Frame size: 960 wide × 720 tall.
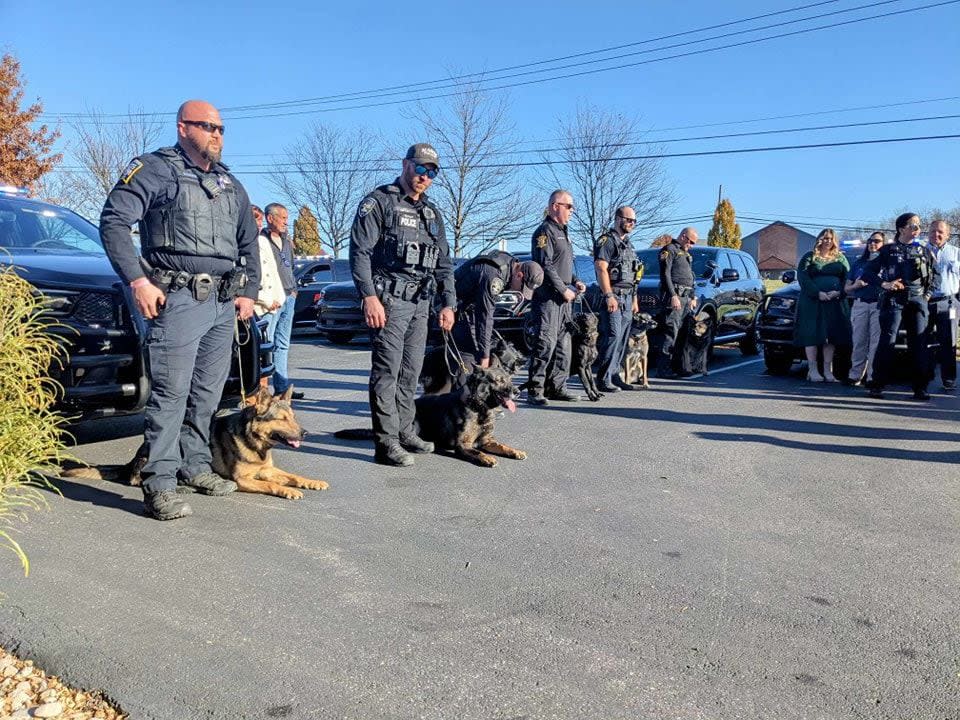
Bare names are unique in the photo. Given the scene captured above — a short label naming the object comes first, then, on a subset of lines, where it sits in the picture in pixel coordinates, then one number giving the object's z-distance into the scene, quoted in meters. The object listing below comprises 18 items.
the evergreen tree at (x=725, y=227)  56.84
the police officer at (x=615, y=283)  8.64
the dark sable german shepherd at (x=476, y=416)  5.66
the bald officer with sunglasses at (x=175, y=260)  3.94
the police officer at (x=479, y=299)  7.14
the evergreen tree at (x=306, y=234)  34.71
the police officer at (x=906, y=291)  8.33
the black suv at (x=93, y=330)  4.71
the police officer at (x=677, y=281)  9.67
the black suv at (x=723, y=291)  10.62
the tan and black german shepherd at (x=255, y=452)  4.67
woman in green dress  9.59
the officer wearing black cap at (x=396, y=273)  5.28
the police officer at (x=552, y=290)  7.79
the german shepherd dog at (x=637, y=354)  9.41
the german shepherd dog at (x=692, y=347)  10.35
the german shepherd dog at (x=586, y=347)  8.45
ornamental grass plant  2.50
